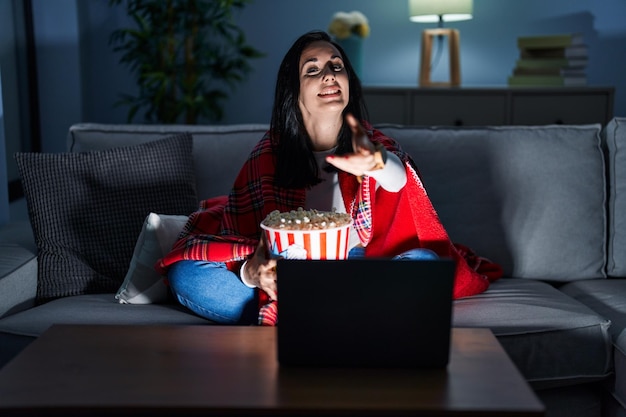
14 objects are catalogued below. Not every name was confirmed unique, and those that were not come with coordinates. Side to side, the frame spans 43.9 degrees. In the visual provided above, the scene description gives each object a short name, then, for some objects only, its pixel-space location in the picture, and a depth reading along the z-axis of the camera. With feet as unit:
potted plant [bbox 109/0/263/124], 12.57
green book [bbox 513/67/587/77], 12.58
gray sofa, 6.00
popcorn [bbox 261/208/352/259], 4.43
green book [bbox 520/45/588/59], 12.56
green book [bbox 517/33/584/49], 12.50
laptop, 3.85
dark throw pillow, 6.73
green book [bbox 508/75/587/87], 12.59
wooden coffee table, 3.57
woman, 5.81
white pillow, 6.40
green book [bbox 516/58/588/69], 12.55
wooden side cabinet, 12.47
